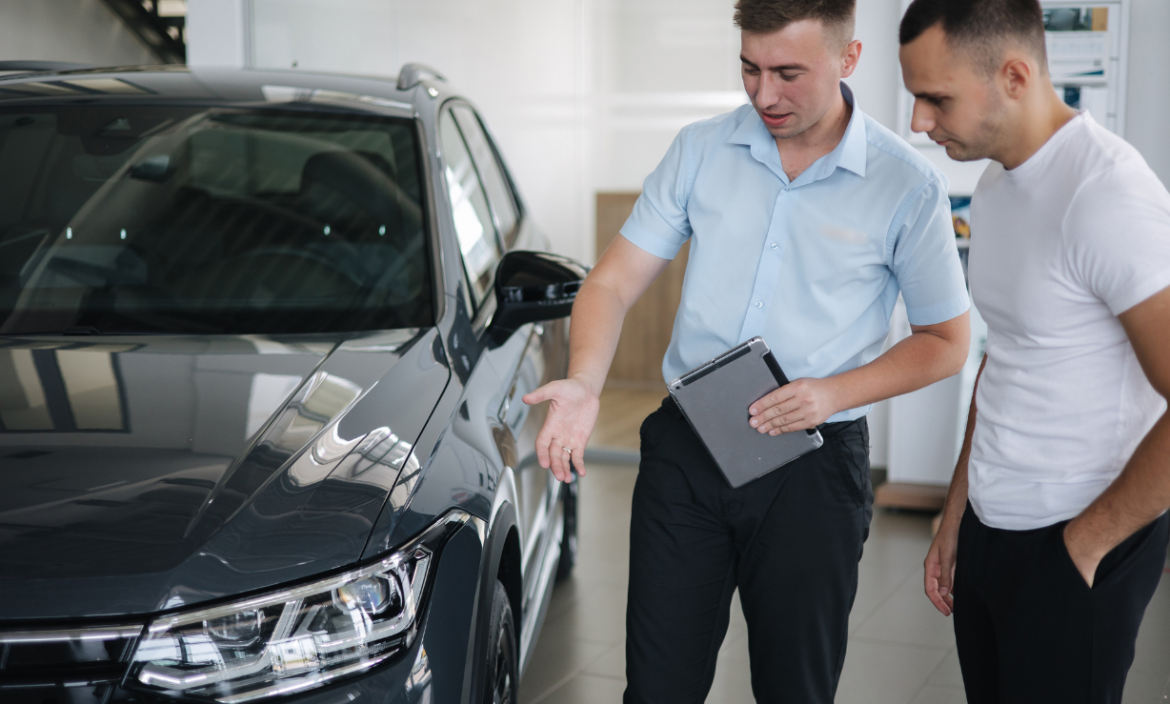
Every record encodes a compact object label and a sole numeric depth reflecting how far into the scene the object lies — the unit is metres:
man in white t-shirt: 1.17
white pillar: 5.62
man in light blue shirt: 1.57
